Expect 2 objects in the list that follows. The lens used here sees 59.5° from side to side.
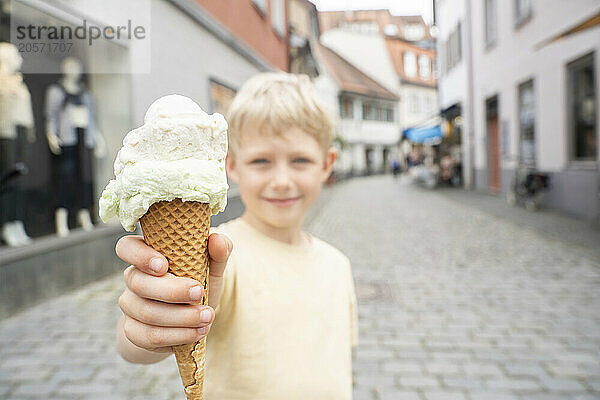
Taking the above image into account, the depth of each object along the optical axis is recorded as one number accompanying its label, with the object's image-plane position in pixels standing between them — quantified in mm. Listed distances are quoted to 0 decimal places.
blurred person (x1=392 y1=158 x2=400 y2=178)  31319
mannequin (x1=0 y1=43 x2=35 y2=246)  4984
